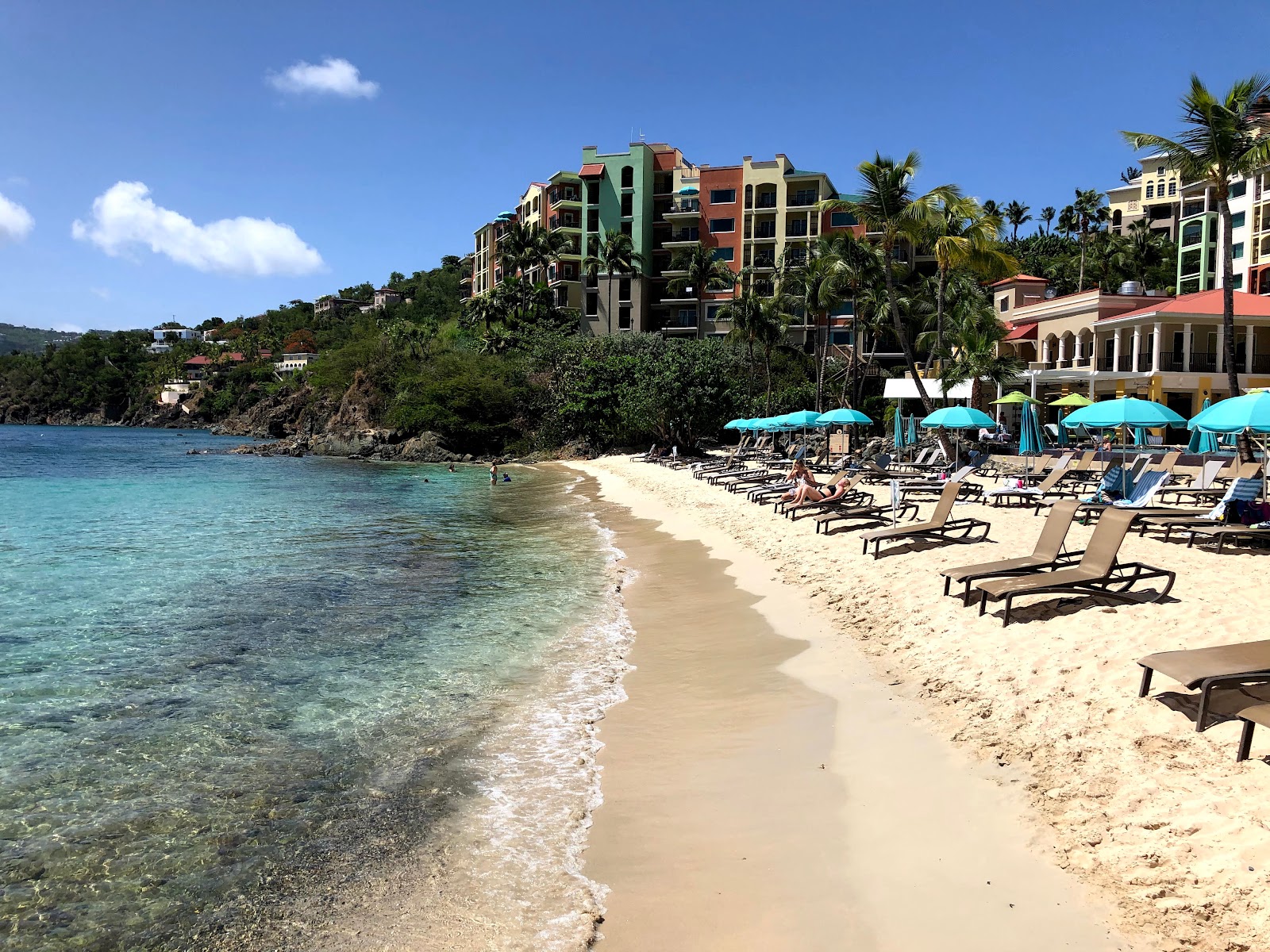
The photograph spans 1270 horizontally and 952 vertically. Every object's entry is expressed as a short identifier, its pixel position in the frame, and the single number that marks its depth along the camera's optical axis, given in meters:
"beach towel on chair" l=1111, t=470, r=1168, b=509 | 12.95
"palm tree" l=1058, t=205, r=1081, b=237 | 69.49
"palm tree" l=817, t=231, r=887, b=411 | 38.06
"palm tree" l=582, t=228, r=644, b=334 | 61.97
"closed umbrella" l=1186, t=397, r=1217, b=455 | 22.28
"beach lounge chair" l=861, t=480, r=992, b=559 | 12.00
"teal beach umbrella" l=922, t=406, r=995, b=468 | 20.58
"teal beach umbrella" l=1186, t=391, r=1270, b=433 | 11.18
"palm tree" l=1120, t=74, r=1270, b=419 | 21.08
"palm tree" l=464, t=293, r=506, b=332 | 68.78
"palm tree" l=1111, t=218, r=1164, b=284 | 62.47
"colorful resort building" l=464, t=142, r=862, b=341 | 63.50
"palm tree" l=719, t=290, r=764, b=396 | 46.94
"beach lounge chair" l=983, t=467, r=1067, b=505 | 16.97
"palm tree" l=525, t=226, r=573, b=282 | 67.00
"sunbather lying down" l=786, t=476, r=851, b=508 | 17.20
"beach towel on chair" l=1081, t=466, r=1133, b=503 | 14.71
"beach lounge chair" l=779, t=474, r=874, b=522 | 16.64
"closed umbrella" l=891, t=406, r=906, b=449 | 31.20
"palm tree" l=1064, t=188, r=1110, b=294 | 63.09
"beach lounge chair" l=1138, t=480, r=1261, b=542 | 11.64
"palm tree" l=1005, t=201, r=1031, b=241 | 84.25
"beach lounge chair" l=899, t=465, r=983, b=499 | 18.61
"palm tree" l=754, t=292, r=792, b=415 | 47.22
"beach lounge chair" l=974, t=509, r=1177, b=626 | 7.91
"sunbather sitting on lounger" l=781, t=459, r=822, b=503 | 17.88
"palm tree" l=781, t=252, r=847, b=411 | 40.16
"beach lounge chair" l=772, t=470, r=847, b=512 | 18.61
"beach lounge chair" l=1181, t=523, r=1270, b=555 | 10.90
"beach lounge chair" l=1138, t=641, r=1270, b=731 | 5.02
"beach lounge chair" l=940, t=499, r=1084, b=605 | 8.76
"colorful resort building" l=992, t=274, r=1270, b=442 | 36.44
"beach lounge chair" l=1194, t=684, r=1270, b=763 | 4.48
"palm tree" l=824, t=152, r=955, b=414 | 28.27
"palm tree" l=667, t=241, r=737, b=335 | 56.88
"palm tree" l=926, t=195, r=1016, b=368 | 28.42
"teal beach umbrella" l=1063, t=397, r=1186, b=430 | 13.55
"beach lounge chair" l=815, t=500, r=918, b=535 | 15.20
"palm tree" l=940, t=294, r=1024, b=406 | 32.84
